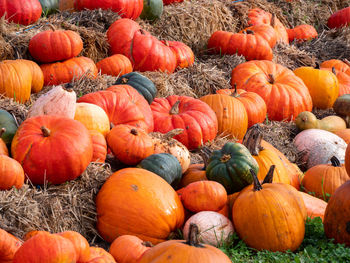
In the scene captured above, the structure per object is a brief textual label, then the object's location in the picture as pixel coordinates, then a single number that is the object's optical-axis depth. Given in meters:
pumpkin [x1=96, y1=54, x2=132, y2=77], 6.46
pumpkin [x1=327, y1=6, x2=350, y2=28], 10.33
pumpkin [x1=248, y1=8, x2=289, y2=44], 9.22
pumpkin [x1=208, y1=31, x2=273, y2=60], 7.94
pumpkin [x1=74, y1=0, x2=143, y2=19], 7.18
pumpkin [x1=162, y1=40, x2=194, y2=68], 7.21
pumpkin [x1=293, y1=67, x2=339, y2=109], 7.60
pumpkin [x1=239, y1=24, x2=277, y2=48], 8.43
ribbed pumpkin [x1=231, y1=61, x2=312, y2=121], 7.00
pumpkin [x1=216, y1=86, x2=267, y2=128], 6.40
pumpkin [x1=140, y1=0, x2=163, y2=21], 7.84
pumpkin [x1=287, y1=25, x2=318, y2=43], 10.05
